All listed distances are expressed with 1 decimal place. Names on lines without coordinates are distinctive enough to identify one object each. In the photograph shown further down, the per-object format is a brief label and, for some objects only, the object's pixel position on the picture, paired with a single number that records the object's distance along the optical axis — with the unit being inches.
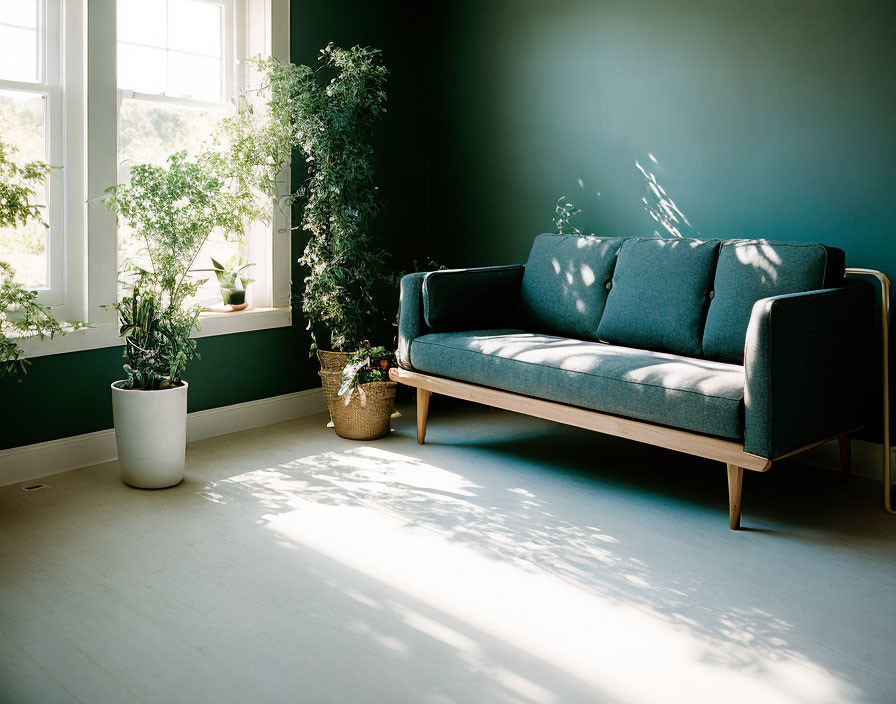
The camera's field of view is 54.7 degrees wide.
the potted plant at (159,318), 128.2
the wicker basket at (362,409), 157.5
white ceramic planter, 128.0
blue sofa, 113.1
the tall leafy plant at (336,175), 154.2
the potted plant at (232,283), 163.6
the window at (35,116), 132.6
